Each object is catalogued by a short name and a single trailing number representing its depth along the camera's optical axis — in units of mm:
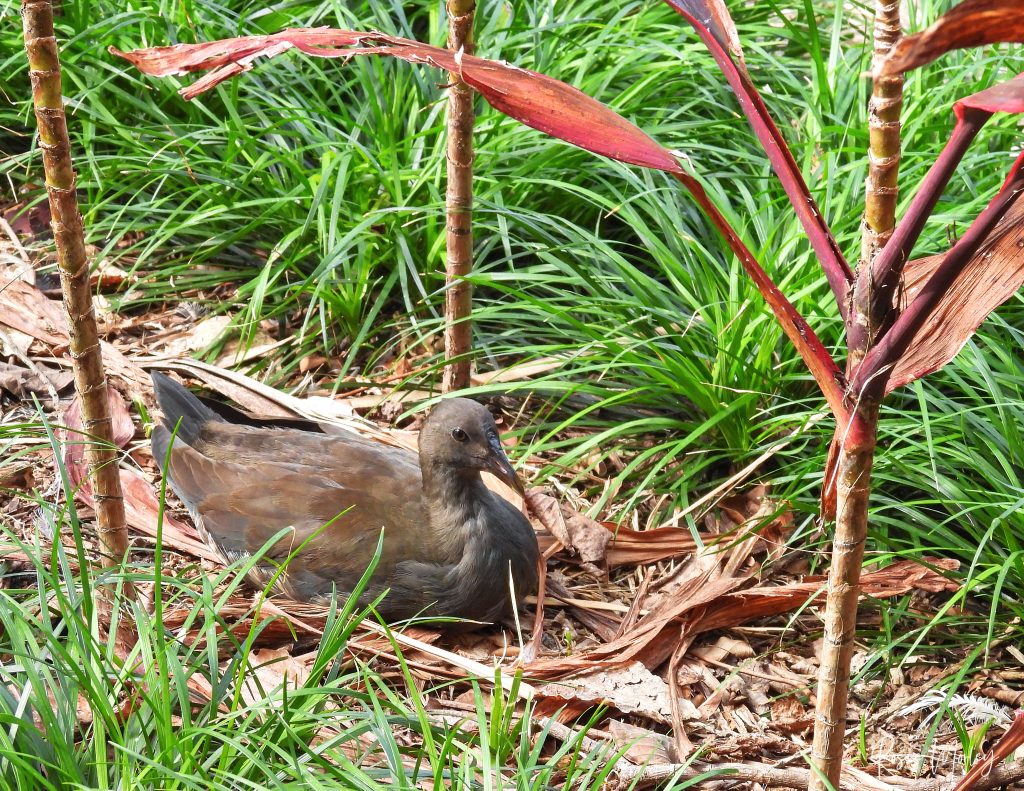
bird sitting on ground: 6480
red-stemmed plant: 3600
